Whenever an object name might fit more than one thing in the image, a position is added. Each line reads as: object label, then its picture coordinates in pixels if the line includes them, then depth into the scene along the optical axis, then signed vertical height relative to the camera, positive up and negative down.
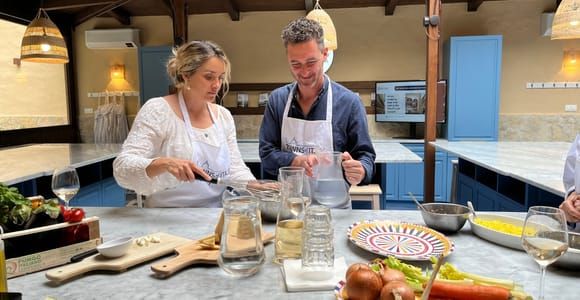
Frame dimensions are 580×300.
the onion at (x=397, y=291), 0.74 -0.33
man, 1.80 -0.03
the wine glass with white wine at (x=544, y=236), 0.85 -0.27
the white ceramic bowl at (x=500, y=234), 1.15 -0.36
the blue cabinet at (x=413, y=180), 5.64 -0.91
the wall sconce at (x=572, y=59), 5.98 +0.83
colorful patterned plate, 1.08 -0.37
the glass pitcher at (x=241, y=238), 0.94 -0.29
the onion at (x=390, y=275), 0.80 -0.33
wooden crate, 0.99 -0.35
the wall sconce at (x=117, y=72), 6.74 +0.78
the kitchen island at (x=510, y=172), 2.60 -0.39
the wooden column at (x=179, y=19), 5.18 +1.30
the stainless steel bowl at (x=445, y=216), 1.25 -0.32
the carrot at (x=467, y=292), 0.81 -0.36
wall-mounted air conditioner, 6.39 +1.29
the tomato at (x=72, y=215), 1.10 -0.27
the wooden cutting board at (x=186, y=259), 0.99 -0.37
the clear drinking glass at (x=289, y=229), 1.04 -0.30
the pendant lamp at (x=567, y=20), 2.76 +0.67
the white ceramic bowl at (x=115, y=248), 1.03 -0.34
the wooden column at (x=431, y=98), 4.03 +0.18
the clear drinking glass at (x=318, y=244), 0.95 -0.31
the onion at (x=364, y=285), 0.78 -0.34
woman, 1.62 -0.07
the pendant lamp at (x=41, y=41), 3.25 +0.64
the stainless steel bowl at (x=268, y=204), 1.36 -0.31
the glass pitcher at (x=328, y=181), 1.32 -0.22
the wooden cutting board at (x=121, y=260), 0.97 -0.37
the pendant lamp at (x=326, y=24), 3.41 +0.79
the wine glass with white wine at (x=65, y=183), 1.39 -0.23
